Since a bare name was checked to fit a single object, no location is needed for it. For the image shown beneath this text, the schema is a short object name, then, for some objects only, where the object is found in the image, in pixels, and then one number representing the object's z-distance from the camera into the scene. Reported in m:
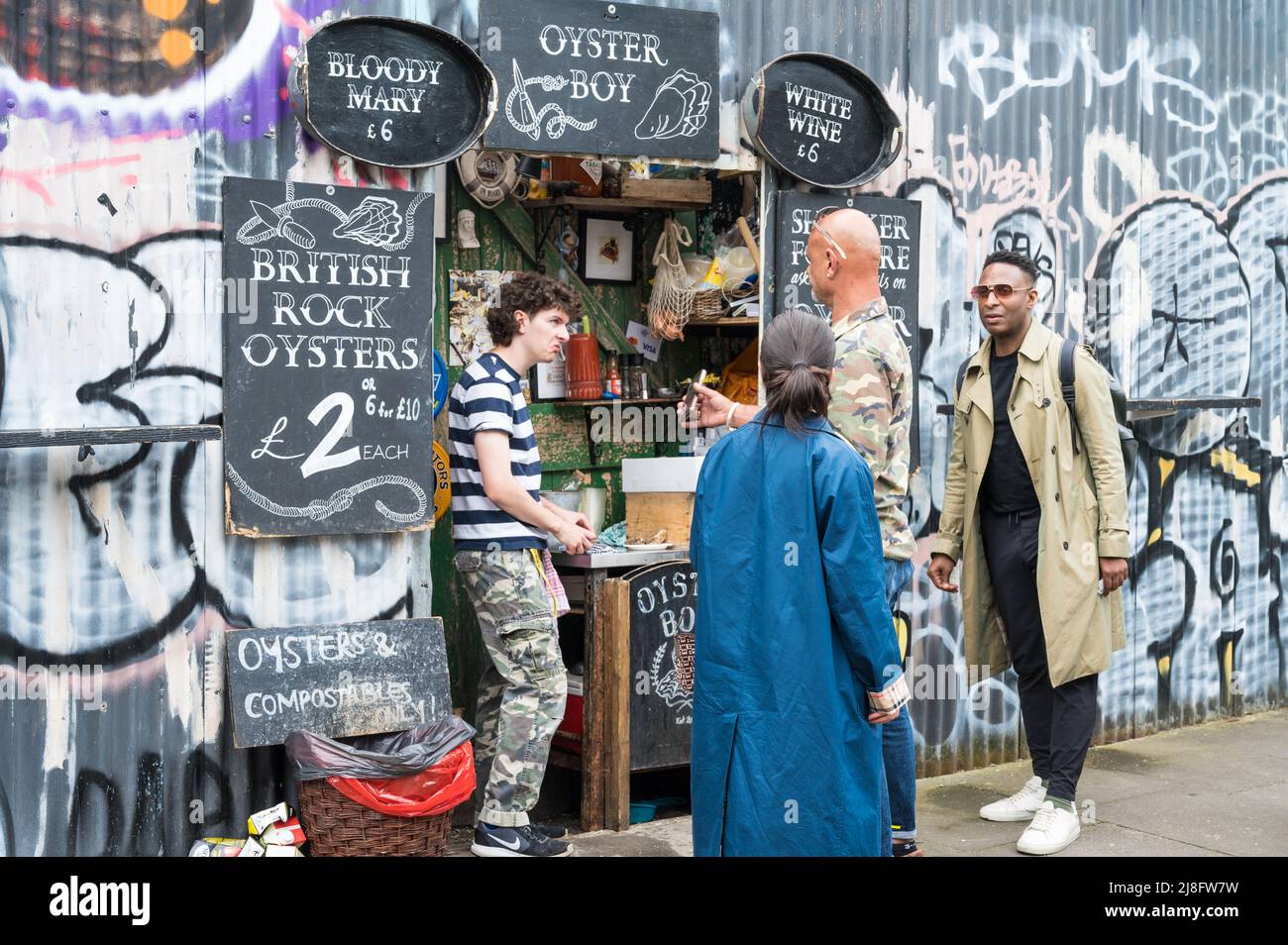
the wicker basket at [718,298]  6.90
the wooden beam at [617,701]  6.13
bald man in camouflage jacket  4.95
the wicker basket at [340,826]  5.21
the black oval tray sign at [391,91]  5.34
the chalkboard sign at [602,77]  5.78
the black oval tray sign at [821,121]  6.38
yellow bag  7.21
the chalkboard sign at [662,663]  6.27
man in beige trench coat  5.79
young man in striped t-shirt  5.59
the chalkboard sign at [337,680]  5.27
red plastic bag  5.19
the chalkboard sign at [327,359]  5.26
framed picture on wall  7.20
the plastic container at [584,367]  7.04
